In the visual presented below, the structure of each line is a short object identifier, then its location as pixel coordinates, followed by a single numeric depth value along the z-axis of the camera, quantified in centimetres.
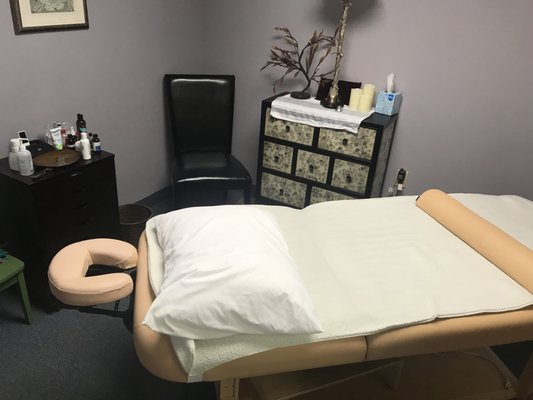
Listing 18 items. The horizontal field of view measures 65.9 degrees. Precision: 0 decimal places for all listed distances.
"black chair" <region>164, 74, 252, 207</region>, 255
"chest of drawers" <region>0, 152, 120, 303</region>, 179
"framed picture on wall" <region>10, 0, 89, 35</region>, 184
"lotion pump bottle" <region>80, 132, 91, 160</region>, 200
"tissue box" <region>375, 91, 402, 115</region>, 240
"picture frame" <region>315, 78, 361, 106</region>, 255
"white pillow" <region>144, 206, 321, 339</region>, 104
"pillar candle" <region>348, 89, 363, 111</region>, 246
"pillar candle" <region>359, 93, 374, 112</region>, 244
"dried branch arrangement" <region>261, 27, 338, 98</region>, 260
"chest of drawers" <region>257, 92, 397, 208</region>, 236
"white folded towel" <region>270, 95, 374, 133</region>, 234
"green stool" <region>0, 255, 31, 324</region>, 175
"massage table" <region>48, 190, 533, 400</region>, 108
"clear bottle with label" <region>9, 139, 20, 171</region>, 180
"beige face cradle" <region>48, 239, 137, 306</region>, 118
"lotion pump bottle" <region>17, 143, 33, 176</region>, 176
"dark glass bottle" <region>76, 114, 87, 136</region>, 210
